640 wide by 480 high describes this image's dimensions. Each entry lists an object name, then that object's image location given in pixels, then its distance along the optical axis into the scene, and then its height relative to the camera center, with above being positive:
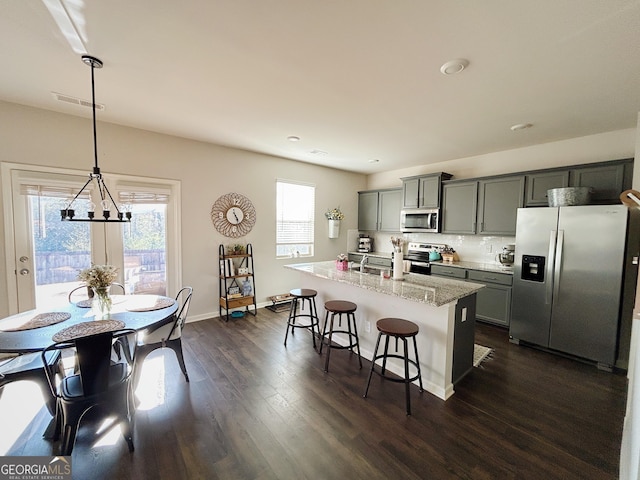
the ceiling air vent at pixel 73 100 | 2.60 +1.26
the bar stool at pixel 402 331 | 2.12 -0.88
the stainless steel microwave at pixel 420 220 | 4.78 +0.15
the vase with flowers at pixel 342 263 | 3.34 -0.48
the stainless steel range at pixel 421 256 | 4.70 -0.53
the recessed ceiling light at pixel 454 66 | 1.94 +1.24
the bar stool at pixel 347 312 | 2.74 -0.91
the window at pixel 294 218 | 5.02 +0.14
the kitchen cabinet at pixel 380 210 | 5.56 +0.39
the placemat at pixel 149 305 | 2.36 -0.78
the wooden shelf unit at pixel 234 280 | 4.19 -0.94
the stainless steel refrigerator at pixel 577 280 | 2.73 -0.57
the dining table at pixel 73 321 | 1.73 -0.79
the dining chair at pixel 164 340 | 2.31 -1.08
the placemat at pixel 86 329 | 1.77 -0.78
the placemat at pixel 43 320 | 1.94 -0.79
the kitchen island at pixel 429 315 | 2.32 -0.88
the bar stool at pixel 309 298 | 3.21 -0.96
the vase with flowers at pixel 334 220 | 5.70 +0.14
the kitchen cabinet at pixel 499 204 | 3.87 +0.39
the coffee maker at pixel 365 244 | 6.15 -0.41
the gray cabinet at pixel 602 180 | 3.09 +0.62
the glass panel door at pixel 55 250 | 3.02 -0.34
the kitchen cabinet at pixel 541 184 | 3.49 +0.63
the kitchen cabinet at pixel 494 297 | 3.69 -1.01
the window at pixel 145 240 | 3.59 -0.25
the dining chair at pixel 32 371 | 1.78 -1.08
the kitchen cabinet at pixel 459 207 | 4.35 +0.38
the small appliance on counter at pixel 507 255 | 4.04 -0.41
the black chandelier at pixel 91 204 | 2.00 +0.17
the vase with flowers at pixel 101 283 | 2.21 -0.52
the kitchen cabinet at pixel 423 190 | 4.75 +0.72
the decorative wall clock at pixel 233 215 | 4.23 +0.16
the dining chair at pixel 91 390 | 1.62 -1.13
